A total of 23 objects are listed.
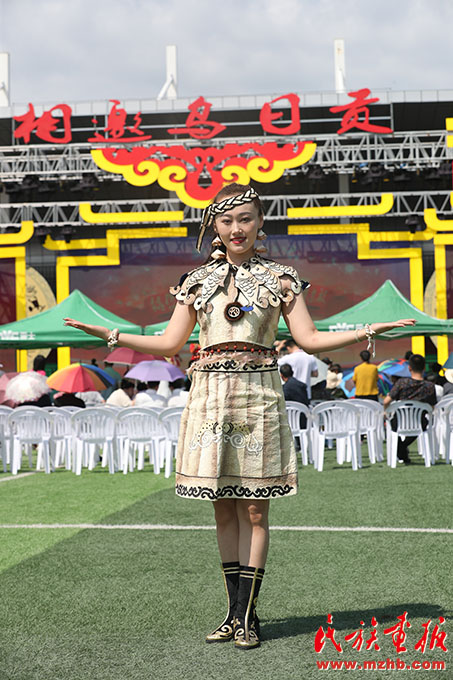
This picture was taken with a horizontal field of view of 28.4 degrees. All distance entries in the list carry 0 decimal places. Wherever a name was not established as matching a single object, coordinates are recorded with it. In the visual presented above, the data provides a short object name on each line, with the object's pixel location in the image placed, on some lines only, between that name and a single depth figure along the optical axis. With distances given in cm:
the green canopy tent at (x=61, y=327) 1555
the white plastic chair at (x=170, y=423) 1173
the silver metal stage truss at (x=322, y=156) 2658
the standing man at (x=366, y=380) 1434
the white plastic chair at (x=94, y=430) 1196
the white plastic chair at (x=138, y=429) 1198
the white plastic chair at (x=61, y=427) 1245
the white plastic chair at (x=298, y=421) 1221
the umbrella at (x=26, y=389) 1335
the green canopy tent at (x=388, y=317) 1552
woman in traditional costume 373
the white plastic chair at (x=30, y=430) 1205
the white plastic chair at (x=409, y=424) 1182
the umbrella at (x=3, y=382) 1538
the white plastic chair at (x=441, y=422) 1219
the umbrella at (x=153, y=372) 1547
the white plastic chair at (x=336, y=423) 1190
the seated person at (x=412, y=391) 1204
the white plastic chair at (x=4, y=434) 1230
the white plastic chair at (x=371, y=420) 1241
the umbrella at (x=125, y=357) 1835
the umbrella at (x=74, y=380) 1352
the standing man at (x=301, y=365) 1371
